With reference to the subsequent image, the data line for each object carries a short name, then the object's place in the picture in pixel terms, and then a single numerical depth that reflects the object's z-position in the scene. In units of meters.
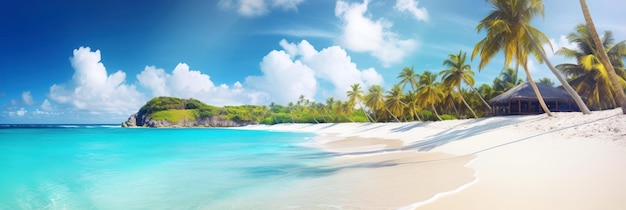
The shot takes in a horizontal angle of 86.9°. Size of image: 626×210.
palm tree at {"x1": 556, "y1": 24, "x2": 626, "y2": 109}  26.67
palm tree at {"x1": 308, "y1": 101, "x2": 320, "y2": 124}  82.25
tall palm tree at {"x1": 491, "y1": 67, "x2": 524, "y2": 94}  44.38
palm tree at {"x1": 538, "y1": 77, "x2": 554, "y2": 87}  48.66
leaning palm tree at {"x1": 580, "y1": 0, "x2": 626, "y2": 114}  12.53
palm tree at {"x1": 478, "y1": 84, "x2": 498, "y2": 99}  42.75
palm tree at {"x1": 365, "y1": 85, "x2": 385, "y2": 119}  52.50
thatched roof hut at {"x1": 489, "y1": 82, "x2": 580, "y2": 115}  28.17
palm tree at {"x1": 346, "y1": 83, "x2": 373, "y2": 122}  59.62
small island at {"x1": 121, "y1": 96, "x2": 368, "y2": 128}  101.31
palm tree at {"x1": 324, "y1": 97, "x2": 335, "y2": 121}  77.75
